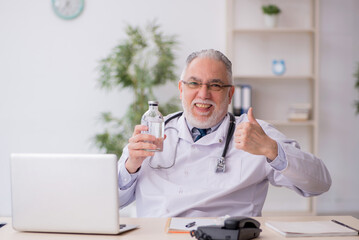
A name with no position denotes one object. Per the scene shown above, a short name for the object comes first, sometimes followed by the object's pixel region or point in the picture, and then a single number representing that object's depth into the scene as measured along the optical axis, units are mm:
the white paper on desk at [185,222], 1697
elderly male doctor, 2145
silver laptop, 1574
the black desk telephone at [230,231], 1502
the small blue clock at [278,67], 4672
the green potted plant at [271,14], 4578
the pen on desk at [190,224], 1718
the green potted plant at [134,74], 4273
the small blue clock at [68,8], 4750
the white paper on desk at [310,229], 1621
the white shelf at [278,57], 4801
